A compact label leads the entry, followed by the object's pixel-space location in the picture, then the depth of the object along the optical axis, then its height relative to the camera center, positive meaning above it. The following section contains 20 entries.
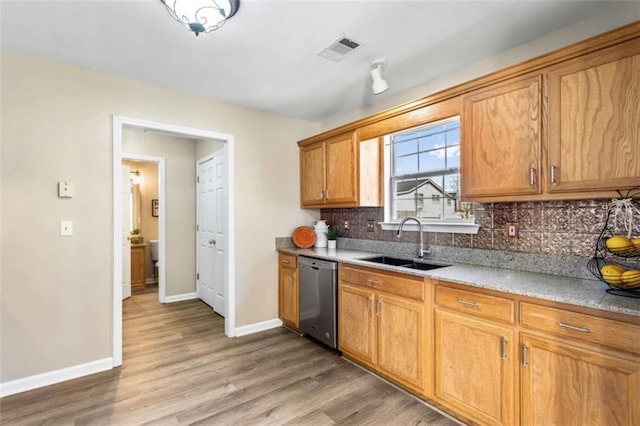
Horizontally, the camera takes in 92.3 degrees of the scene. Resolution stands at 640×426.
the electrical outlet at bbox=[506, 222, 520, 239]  2.16 -0.12
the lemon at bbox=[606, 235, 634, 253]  1.51 -0.16
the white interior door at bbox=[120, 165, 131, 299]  4.67 -0.27
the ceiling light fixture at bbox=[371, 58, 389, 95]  2.42 +1.11
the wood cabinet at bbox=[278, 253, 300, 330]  3.35 -0.87
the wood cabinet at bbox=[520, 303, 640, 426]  1.31 -0.74
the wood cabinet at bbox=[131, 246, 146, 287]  5.30 -0.90
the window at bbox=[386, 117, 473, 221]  2.67 +0.37
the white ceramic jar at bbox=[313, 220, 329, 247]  3.71 -0.23
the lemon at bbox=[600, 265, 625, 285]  1.48 -0.30
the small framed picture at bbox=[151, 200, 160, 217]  6.07 +0.12
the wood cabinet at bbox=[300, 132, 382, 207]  3.05 +0.44
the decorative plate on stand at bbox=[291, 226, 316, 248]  3.68 -0.28
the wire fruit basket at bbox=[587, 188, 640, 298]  1.46 -0.23
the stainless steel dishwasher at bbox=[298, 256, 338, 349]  2.82 -0.83
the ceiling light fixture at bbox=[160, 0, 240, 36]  1.66 +1.13
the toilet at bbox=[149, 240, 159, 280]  5.76 -0.73
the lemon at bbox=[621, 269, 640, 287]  1.42 -0.31
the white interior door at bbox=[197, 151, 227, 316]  4.02 -0.23
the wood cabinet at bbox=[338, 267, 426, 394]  2.13 -0.90
